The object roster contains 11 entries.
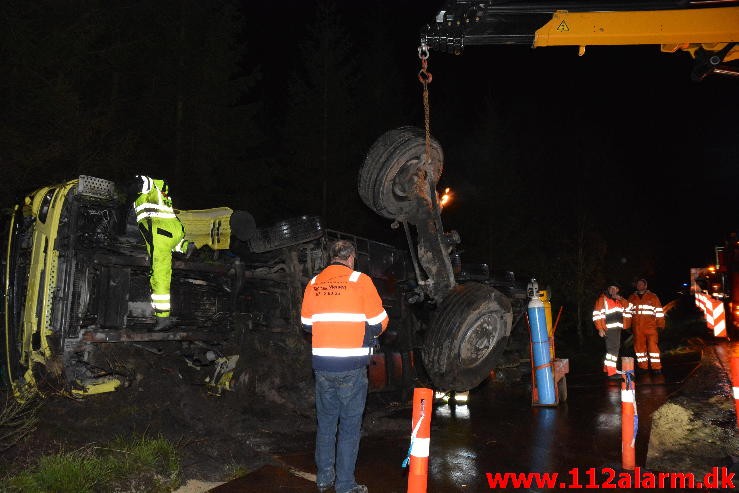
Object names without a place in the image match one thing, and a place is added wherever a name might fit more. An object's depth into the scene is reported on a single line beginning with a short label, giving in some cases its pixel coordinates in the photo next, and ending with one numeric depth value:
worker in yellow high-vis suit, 4.93
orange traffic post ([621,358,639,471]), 4.46
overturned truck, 4.70
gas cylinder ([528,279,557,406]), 6.89
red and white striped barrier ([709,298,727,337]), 13.56
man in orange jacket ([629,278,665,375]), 9.91
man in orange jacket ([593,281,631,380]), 8.95
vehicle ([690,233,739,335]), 13.19
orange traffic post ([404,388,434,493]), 2.93
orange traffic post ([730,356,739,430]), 4.55
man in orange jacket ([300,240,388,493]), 3.75
